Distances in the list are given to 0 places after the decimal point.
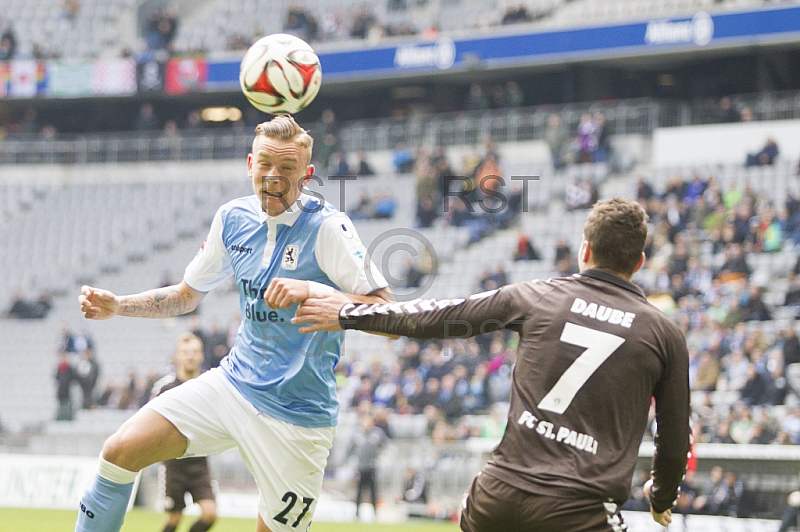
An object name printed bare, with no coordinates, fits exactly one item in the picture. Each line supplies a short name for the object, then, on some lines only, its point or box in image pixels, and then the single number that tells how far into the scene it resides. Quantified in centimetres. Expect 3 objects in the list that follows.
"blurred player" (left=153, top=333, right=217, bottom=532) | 1925
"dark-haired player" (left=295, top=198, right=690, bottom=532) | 833
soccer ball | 1373
